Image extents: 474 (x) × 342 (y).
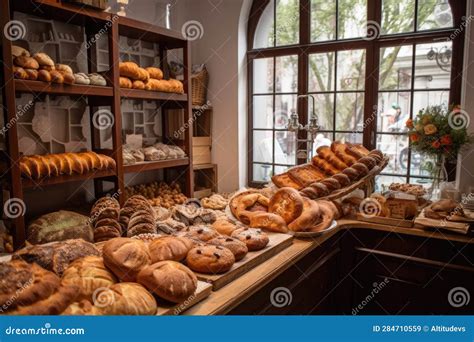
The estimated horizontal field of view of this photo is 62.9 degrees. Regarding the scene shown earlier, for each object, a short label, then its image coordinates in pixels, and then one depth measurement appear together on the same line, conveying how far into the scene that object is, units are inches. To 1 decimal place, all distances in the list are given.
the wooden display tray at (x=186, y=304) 46.2
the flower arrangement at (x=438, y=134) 103.4
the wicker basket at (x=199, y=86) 165.8
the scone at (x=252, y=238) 66.1
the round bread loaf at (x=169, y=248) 53.6
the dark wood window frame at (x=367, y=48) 128.0
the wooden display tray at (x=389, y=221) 87.5
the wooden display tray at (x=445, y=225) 81.2
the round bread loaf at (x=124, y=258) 47.3
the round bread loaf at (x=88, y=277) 43.3
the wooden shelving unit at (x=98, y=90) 87.2
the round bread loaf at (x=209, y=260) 56.1
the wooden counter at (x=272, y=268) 50.7
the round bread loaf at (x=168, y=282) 46.2
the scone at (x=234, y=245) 61.2
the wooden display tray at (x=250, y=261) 55.3
